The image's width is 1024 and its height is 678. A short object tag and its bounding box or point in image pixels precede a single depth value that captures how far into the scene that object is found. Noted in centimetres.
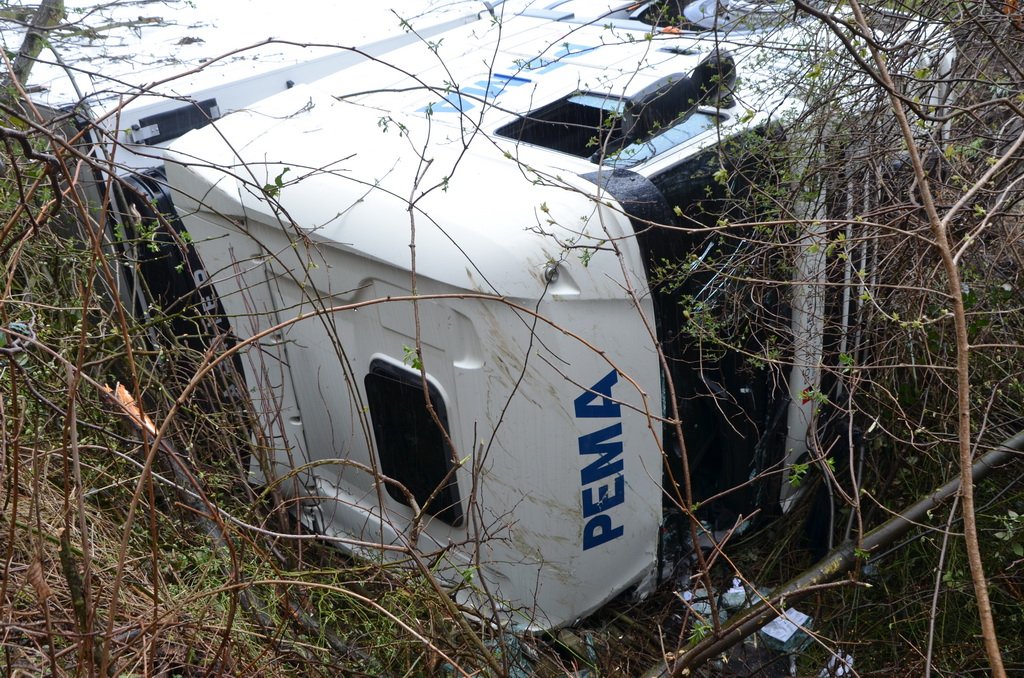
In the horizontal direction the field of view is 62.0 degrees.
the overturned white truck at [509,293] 251
